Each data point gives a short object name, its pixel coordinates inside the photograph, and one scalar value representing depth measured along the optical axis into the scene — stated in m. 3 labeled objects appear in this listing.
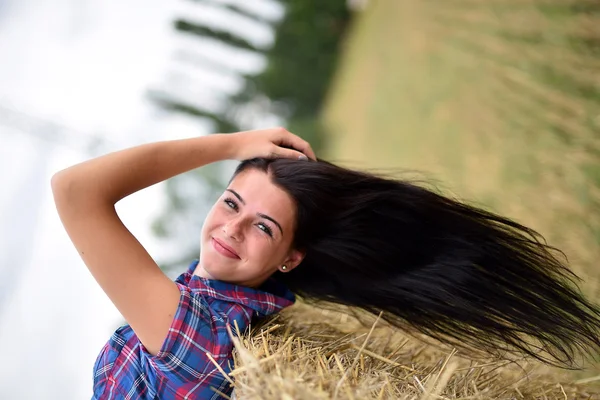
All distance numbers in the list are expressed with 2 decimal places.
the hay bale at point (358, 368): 1.08
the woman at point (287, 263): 1.35
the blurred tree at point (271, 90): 5.44
